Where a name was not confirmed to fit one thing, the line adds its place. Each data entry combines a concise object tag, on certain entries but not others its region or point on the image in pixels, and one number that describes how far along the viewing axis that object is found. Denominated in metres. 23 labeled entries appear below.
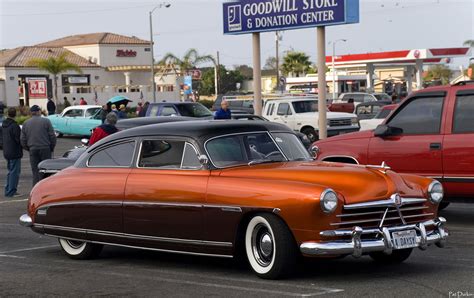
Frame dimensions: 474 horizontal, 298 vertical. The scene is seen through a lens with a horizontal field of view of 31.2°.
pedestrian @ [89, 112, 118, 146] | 14.95
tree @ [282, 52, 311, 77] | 94.25
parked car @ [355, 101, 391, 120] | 35.65
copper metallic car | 7.62
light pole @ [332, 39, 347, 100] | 70.57
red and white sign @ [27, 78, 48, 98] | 56.56
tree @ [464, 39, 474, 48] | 89.14
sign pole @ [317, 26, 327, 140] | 24.27
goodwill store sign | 23.48
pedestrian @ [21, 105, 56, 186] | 16.84
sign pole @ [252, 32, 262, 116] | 26.84
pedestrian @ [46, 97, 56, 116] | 45.12
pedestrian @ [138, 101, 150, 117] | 30.45
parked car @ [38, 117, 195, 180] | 13.34
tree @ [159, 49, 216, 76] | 80.62
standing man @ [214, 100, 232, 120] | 21.40
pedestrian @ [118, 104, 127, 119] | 20.72
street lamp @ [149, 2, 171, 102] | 61.77
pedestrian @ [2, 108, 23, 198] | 17.41
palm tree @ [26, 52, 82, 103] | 68.56
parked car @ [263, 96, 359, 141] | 29.80
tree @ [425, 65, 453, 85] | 118.06
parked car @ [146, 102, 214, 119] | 27.92
